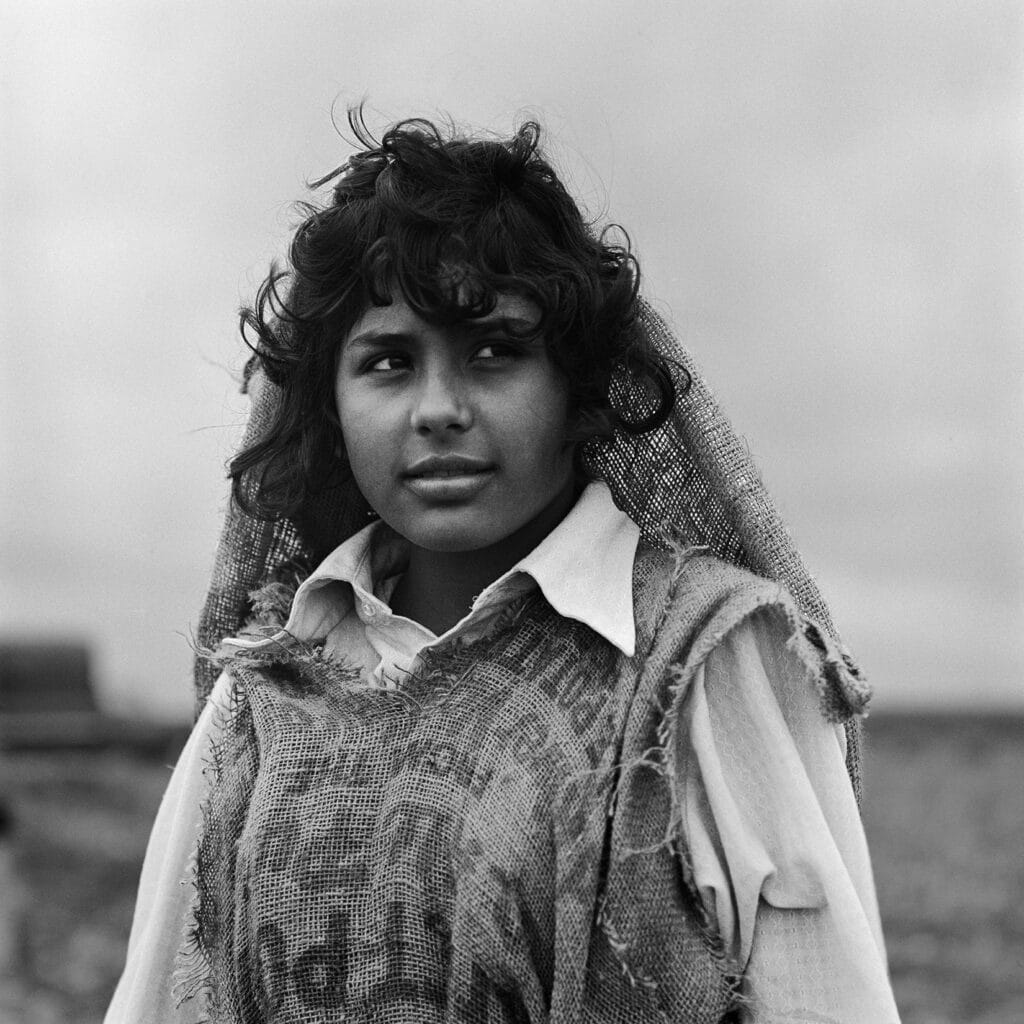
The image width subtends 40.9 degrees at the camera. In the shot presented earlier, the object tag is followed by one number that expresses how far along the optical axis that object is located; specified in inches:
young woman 58.4
